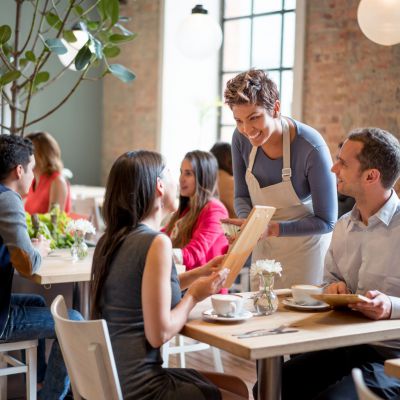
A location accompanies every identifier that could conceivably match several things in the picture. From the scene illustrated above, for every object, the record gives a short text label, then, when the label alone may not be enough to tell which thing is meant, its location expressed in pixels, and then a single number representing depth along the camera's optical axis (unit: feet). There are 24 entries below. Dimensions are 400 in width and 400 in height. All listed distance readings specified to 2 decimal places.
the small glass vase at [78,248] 12.53
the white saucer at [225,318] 7.50
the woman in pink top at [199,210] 12.85
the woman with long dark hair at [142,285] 7.09
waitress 9.57
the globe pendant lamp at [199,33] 19.43
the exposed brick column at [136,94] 26.58
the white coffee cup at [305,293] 8.21
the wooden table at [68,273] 11.14
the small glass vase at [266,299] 7.96
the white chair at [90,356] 6.74
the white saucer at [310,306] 8.09
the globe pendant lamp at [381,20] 14.78
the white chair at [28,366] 10.75
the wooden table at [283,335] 6.67
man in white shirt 8.20
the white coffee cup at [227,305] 7.63
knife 6.89
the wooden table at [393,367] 6.28
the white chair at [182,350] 11.70
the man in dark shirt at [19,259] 10.54
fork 7.09
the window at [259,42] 24.03
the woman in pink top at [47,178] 17.28
